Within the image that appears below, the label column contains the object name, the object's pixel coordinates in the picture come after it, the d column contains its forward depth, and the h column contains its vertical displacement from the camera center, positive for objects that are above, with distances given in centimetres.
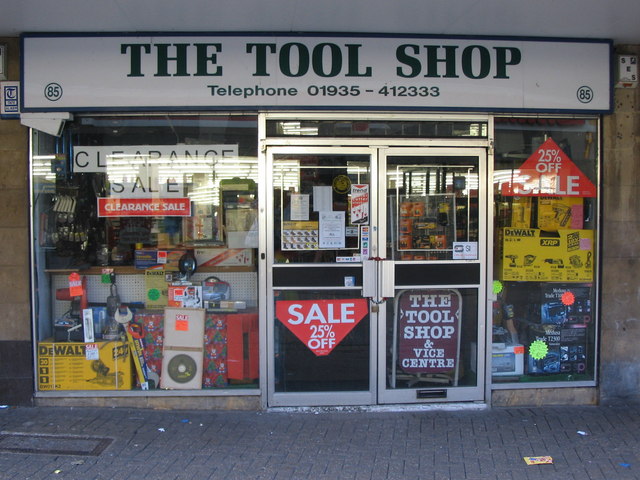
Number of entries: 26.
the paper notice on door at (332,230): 482 -1
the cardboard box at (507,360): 509 -124
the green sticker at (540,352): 516 -118
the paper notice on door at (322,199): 482 +26
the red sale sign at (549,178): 500 +46
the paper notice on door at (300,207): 481 +19
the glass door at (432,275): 485 -42
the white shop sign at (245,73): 469 +135
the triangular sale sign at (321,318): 485 -80
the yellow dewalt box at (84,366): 487 -124
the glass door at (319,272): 480 -39
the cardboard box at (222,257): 506 -27
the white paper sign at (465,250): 489 -20
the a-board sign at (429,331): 495 -94
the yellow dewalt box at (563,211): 507 +16
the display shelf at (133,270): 506 -38
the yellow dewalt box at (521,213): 506 +14
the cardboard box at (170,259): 509 -28
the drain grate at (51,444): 405 -165
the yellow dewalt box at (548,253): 506 -23
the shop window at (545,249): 501 -19
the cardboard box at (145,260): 509 -29
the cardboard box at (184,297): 504 -63
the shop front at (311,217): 471 +11
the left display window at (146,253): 489 -22
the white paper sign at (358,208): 483 +18
